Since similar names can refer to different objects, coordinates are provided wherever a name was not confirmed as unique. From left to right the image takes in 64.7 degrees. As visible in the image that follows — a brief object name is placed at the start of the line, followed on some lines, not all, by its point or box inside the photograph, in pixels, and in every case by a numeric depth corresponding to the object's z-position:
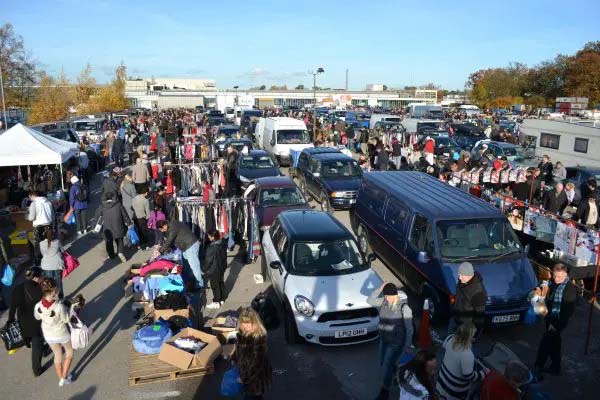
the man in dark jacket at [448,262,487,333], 6.47
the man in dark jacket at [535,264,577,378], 6.40
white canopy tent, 13.41
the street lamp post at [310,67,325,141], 33.05
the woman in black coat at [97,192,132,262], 10.98
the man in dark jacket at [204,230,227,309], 8.78
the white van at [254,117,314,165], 22.84
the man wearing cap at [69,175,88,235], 12.62
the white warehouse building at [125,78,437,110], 81.50
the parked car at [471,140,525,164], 21.45
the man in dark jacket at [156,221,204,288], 9.13
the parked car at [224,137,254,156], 21.28
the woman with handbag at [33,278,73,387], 6.05
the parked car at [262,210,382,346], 7.19
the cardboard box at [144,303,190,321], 7.62
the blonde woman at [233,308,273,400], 4.93
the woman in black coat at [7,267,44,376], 6.39
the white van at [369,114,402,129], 36.28
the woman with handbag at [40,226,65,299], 8.19
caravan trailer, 18.48
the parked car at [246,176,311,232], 12.05
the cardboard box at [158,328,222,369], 6.59
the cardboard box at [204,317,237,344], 7.27
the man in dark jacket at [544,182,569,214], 11.94
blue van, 7.63
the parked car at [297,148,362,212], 14.92
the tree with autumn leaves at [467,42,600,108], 53.62
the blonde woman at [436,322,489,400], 4.88
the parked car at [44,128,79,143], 22.38
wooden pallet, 6.43
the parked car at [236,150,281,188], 16.95
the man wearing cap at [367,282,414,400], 5.92
